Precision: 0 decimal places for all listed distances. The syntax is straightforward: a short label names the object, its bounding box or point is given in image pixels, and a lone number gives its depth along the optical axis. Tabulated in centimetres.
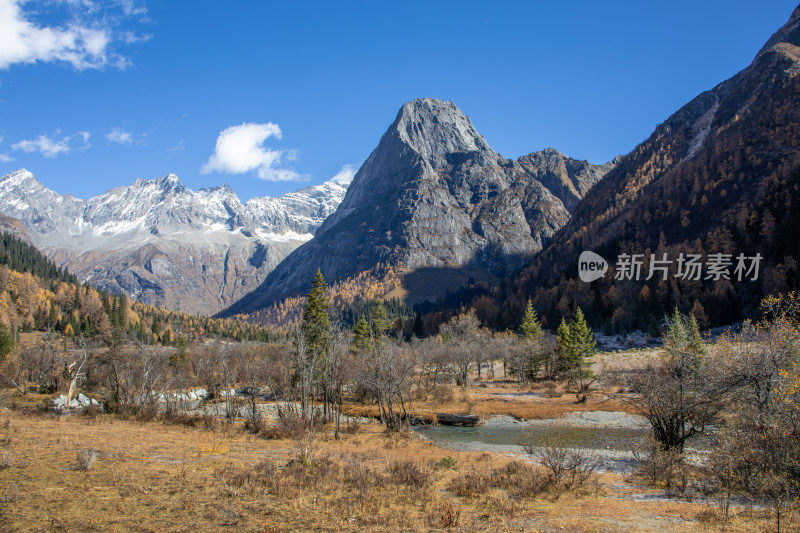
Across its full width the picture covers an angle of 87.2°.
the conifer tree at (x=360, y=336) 6881
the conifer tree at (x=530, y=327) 8762
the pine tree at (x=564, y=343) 6675
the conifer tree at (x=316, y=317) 4853
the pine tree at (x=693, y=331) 5548
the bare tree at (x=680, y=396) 2291
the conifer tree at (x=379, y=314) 7261
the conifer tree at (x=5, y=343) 6581
